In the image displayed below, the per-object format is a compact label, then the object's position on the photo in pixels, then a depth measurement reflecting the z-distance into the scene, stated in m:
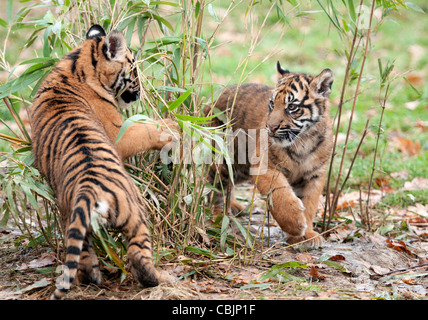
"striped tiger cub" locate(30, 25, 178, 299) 5.36
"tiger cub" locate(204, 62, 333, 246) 8.09
